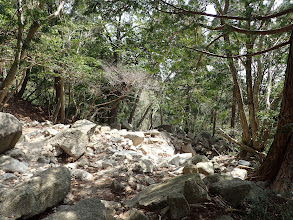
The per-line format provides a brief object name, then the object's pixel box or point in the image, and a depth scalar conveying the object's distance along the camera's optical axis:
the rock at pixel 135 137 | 6.85
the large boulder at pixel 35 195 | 2.28
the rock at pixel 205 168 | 4.24
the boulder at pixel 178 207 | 2.42
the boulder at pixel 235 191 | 2.67
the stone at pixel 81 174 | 4.02
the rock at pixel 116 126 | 10.31
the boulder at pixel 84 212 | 2.18
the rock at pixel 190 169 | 4.22
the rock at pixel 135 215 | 2.42
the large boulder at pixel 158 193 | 2.70
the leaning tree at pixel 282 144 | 3.06
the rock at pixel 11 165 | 3.71
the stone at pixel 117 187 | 3.54
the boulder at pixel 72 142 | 4.84
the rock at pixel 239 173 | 4.53
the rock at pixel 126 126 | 10.92
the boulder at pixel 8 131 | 3.97
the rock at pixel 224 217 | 2.32
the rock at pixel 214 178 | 3.16
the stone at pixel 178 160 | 5.64
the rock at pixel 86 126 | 5.52
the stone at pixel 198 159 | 5.16
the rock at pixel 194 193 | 2.61
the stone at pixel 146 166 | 4.63
